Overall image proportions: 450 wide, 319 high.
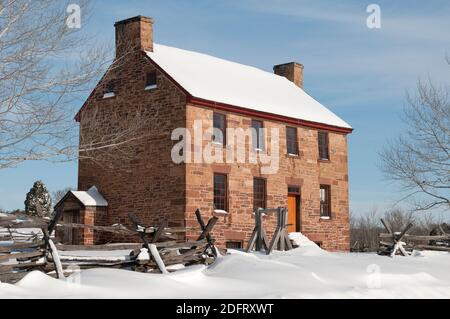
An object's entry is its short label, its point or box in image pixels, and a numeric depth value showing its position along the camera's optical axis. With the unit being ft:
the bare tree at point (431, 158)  92.79
